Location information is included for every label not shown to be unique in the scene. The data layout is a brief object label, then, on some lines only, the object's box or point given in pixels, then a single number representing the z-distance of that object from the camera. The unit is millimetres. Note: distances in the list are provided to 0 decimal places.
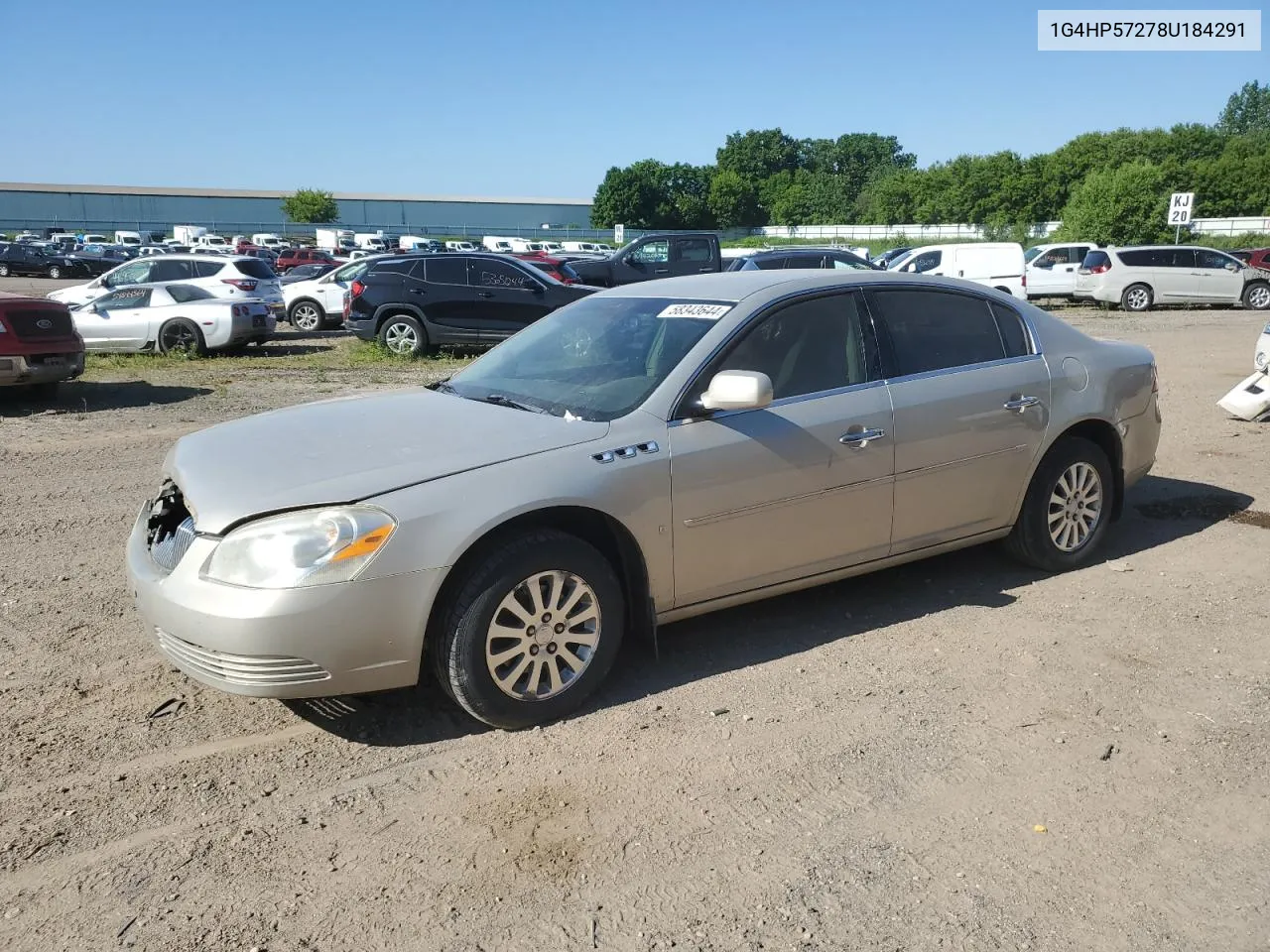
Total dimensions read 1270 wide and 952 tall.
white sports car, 16234
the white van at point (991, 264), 24094
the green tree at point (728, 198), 128750
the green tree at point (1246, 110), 155375
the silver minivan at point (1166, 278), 26172
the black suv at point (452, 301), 16031
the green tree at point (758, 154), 151125
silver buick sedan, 3480
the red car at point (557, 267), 22453
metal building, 89375
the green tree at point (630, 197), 116500
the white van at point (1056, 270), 27047
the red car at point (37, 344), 10633
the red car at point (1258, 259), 28234
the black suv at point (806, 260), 21844
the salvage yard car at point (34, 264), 45344
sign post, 33719
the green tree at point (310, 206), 90375
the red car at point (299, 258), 44062
